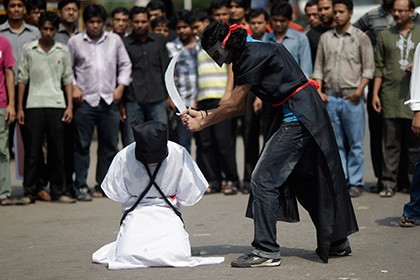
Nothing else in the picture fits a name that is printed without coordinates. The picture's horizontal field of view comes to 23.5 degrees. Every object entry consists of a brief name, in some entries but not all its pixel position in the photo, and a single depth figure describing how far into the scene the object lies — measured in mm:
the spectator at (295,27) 13330
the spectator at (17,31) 11766
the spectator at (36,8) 12516
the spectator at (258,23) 12164
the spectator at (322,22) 12398
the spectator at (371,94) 12148
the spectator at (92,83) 11875
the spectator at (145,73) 12289
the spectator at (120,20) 13078
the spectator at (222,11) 12844
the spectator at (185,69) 12531
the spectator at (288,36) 11992
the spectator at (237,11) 12570
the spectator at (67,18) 12258
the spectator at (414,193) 8875
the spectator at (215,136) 12281
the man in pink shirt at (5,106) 11266
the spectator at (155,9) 13977
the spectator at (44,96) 11414
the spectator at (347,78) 11711
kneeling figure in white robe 7734
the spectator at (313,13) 13267
